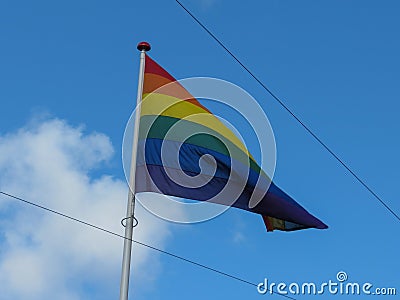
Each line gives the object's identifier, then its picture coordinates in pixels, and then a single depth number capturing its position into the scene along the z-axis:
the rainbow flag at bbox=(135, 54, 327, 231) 13.78
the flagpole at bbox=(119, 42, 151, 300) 12.45
